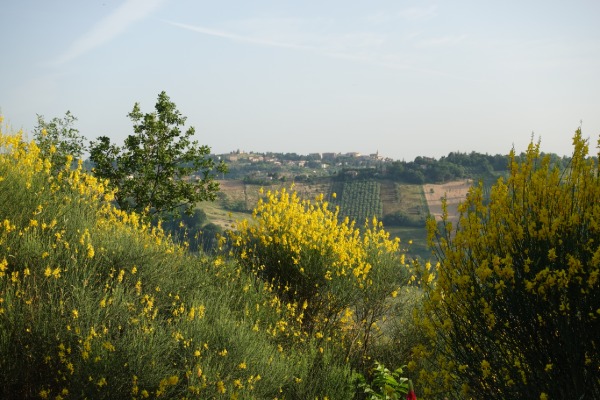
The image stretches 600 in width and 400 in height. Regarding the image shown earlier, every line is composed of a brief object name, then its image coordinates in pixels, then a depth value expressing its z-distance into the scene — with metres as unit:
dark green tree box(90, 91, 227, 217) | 15.84
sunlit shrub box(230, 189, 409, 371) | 10.74
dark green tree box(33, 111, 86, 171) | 19.25
